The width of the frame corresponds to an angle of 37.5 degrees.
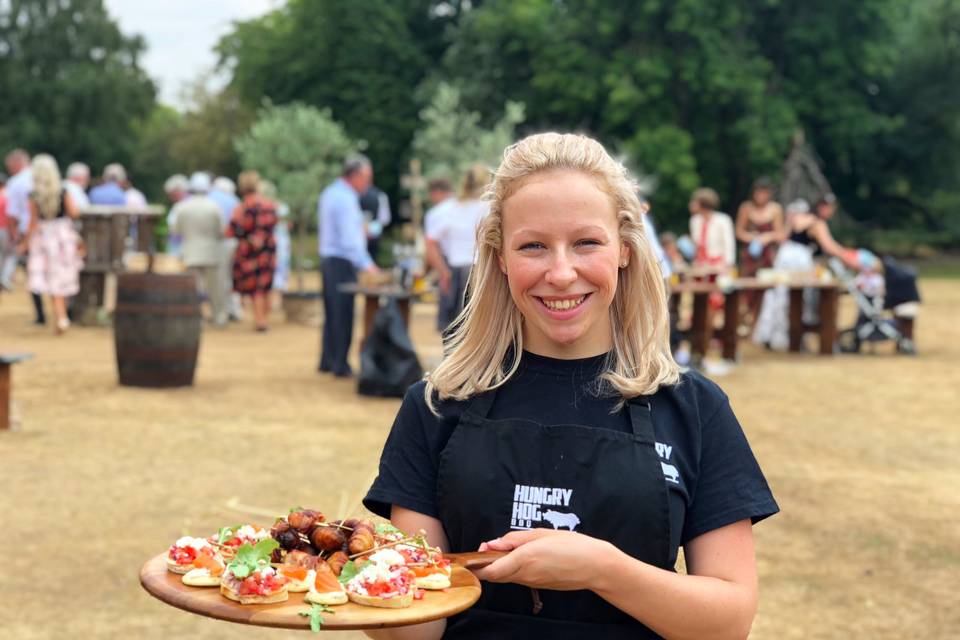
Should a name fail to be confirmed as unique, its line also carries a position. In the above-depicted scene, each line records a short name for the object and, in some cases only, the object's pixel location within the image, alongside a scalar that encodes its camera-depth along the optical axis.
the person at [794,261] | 16.23
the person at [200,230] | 17.67
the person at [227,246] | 18.11
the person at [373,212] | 18.58
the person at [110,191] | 18.95
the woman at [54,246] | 15.40
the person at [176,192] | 20.39
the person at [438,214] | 12.63
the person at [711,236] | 15.86
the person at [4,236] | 20.27
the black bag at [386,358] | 11.52
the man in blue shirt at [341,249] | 12.44
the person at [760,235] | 17.39
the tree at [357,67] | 43.44
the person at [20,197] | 16.95
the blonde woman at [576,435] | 2.25
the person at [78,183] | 18.22
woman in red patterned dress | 17.20
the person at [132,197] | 20.97
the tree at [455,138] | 37.09
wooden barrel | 11.57
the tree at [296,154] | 31.03
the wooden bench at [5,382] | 9.27
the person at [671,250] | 17.03
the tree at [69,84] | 57.31
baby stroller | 16.03
